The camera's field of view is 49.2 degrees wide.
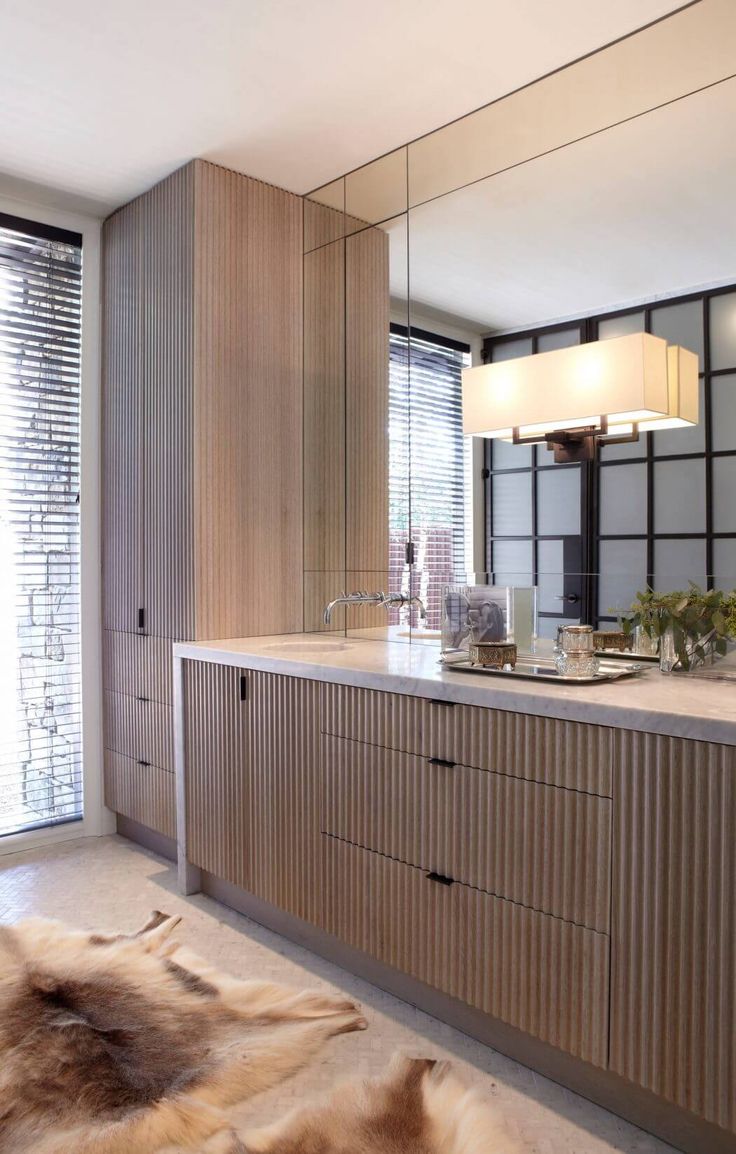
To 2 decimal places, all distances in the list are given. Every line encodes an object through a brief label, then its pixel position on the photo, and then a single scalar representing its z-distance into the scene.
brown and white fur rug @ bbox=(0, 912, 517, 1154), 1.53
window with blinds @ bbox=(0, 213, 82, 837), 3.00
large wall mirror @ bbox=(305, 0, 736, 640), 1.91
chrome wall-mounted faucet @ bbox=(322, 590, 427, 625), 2.64
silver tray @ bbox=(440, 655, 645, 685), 1.77
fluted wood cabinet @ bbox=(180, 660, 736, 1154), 1.39
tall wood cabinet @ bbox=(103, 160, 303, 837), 2.76
